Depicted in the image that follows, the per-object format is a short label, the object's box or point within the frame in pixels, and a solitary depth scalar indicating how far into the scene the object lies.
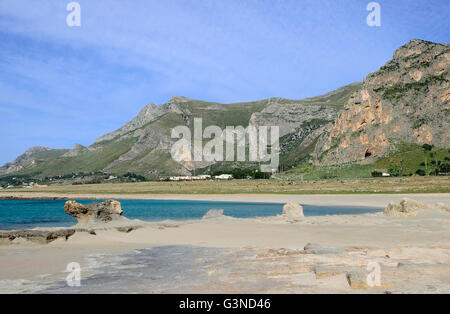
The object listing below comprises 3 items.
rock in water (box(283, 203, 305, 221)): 27.38
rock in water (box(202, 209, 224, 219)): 28.03
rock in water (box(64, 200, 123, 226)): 23.25
